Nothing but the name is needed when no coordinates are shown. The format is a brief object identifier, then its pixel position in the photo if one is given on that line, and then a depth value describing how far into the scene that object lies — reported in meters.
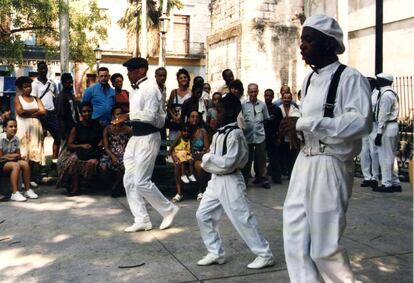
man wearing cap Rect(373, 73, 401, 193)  8.70
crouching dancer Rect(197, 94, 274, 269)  4.68
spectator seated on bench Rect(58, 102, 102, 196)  8.31
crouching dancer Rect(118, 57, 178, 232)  6.03
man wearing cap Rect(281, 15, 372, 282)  3.18
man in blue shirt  9.09
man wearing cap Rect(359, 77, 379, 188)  9.28
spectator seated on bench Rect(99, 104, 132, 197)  8.26
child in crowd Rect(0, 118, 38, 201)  7.88
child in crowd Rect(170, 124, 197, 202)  8.29
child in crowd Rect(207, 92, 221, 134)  8.73
